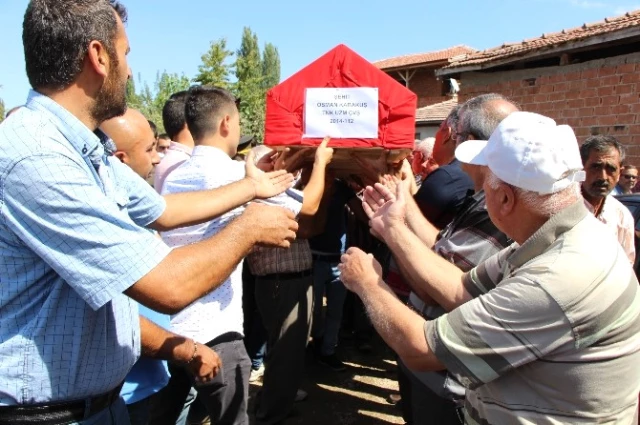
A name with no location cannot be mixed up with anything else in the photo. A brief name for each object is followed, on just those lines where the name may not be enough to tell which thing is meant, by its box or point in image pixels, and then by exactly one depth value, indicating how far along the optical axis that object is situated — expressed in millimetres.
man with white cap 1208
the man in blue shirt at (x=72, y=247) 1112
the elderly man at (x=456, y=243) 1903
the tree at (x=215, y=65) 20906
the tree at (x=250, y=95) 20750
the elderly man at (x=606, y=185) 3270
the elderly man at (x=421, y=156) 4469
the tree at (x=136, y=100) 26180
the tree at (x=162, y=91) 25172
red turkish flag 2504
